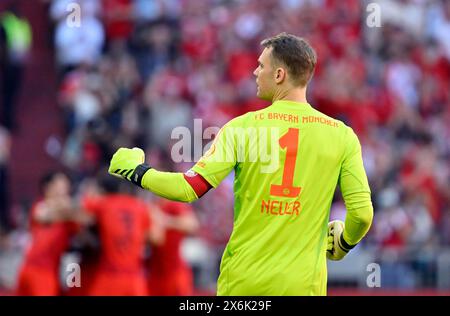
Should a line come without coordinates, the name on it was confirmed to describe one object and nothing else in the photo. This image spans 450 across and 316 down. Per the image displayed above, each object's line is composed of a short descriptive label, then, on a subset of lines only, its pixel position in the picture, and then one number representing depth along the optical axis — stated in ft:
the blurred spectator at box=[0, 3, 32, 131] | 49.73
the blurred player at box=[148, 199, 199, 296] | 36.78
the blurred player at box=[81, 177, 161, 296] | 32.89
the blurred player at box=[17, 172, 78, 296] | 33.83
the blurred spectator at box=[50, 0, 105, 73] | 50.21
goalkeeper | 16.37
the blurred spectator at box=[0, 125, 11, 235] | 46.85
